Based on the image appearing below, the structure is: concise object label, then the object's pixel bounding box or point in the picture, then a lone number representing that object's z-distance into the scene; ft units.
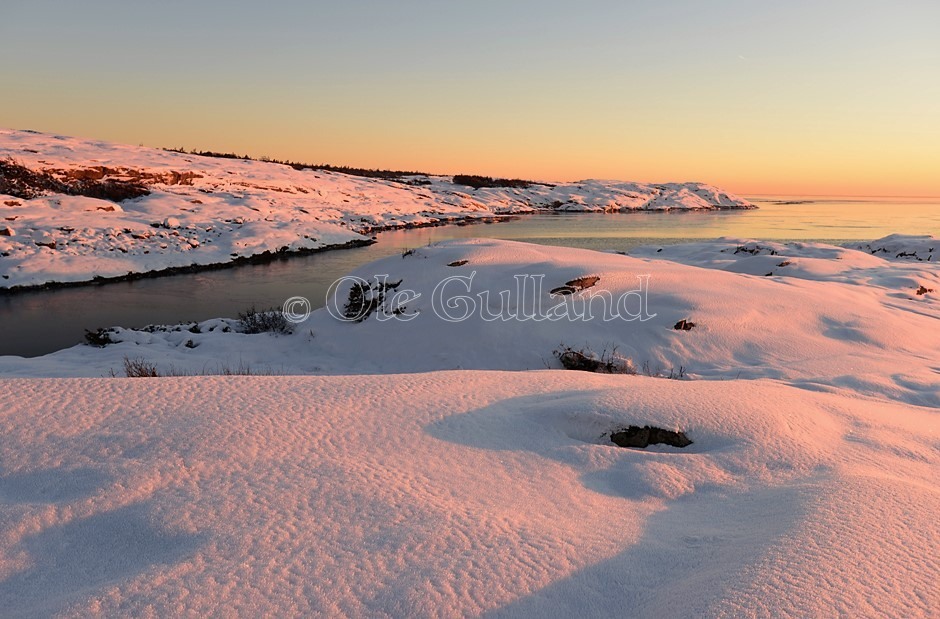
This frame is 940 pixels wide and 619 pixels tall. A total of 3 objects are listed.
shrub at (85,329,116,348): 33.66
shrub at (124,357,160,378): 23.93
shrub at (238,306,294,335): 38.32
